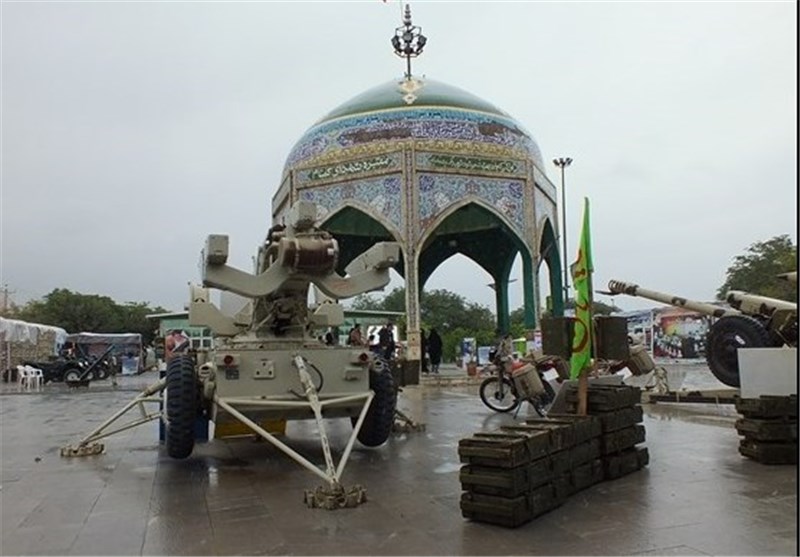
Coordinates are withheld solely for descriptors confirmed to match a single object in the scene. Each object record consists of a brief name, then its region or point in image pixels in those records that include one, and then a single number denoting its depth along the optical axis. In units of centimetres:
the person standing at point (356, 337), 1410
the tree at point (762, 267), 3306
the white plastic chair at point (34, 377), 2384
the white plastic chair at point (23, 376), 2398
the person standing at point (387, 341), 1733
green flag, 630
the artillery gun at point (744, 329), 1180
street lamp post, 3228
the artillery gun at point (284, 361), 685
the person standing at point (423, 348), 2480
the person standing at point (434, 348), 2617
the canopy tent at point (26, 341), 2692
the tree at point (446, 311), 6375
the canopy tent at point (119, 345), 3344
